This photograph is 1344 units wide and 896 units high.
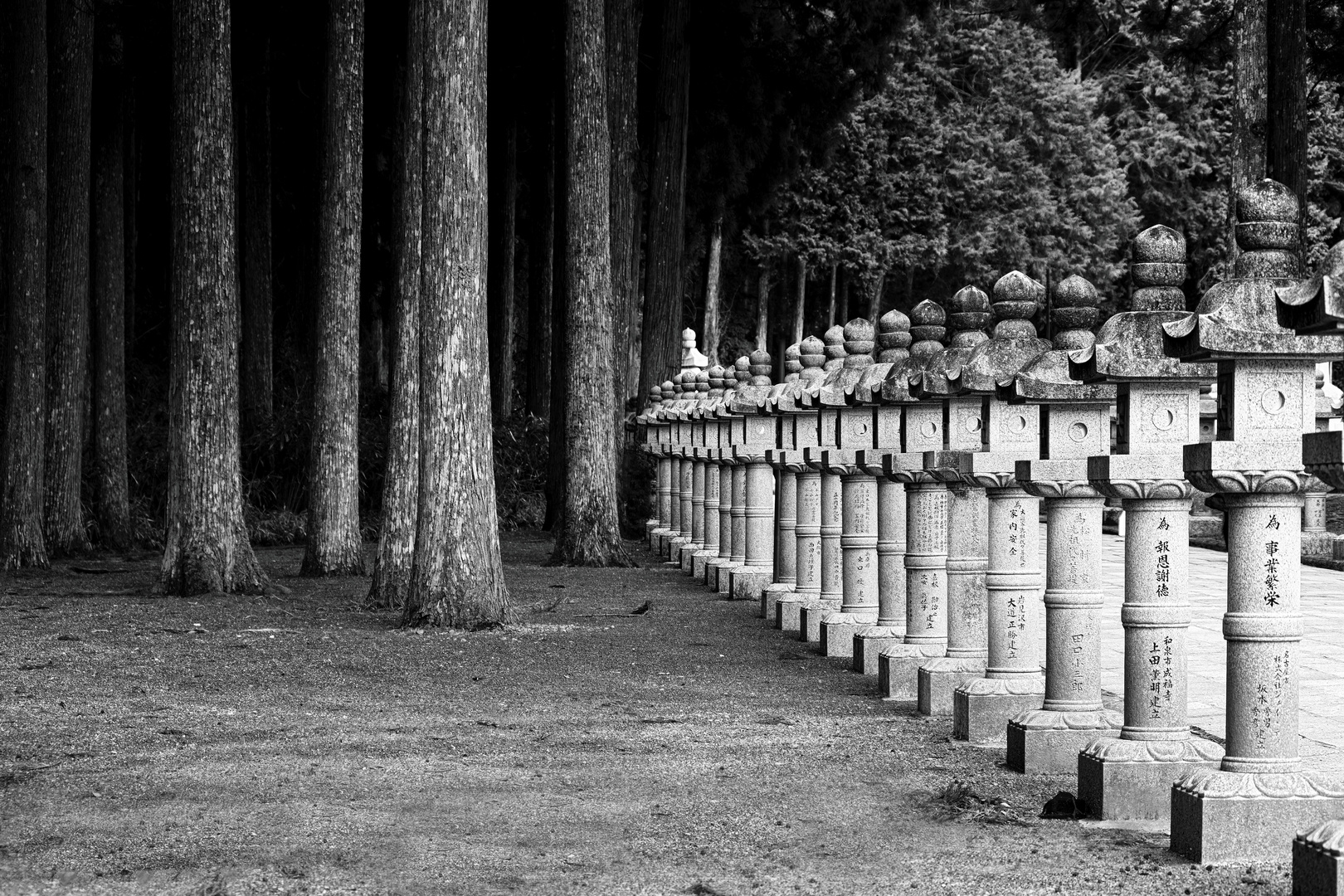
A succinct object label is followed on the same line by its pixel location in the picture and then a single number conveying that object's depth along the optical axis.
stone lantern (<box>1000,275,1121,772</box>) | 14.29
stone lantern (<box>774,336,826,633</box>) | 25.85
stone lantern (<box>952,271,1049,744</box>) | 15.59
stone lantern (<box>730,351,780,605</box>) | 30.41
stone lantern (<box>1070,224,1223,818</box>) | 12.74
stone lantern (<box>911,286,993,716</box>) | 17.33
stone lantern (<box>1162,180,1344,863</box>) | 11.16
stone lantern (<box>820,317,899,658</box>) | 22.23
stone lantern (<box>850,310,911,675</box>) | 20.47
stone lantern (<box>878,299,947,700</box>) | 18.56
